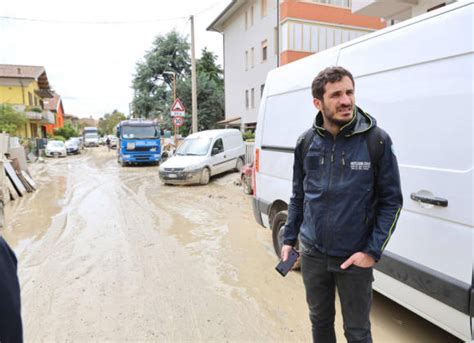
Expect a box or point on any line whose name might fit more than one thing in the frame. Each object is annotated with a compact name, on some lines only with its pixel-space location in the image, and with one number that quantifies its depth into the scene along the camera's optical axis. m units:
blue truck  18.92
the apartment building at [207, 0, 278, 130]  23.45
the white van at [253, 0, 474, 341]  2.19
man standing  1.94
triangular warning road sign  14.84
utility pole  17.14
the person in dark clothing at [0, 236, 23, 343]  1.10
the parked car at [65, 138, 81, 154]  31.86
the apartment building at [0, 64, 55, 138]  34.91
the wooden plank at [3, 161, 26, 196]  10.36
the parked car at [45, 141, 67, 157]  28.49
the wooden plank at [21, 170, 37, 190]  11.54
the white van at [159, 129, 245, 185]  11.73
